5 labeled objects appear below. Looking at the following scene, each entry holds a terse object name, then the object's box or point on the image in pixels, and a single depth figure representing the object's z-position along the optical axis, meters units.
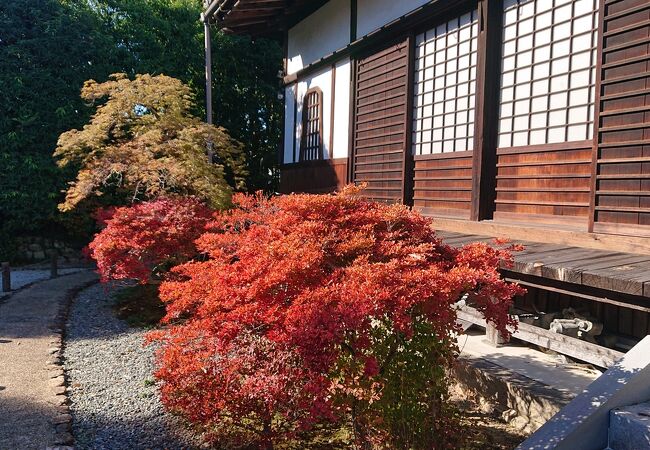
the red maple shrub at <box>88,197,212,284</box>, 7.20
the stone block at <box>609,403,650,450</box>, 2.70
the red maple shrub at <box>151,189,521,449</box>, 3.08
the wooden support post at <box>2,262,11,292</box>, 9.76
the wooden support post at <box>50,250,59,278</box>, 11.66
